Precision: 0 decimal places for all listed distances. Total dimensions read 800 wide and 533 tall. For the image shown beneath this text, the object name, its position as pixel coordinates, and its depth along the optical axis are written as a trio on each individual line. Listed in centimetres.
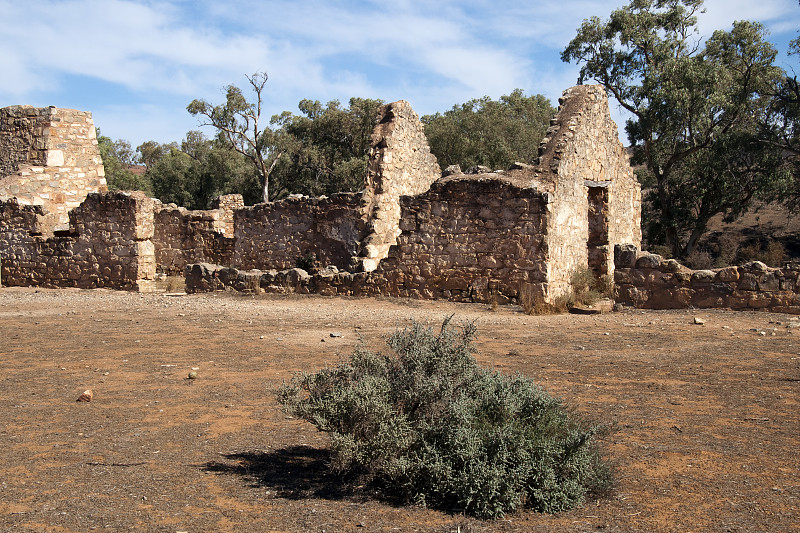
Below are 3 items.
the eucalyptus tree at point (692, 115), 2352
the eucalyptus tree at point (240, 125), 3794
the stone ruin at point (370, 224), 1248
